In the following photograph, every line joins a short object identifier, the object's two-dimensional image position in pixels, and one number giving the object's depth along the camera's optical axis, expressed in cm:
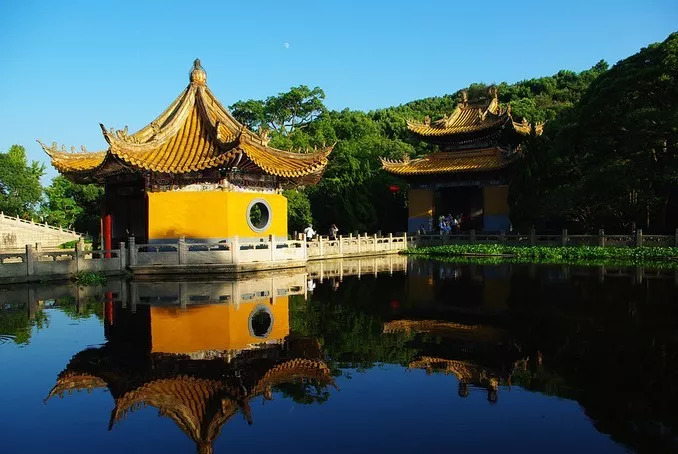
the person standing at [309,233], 2509
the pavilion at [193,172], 1773
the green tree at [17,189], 4675
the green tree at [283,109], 5791
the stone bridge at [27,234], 3622
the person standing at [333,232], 2716
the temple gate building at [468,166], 3073
